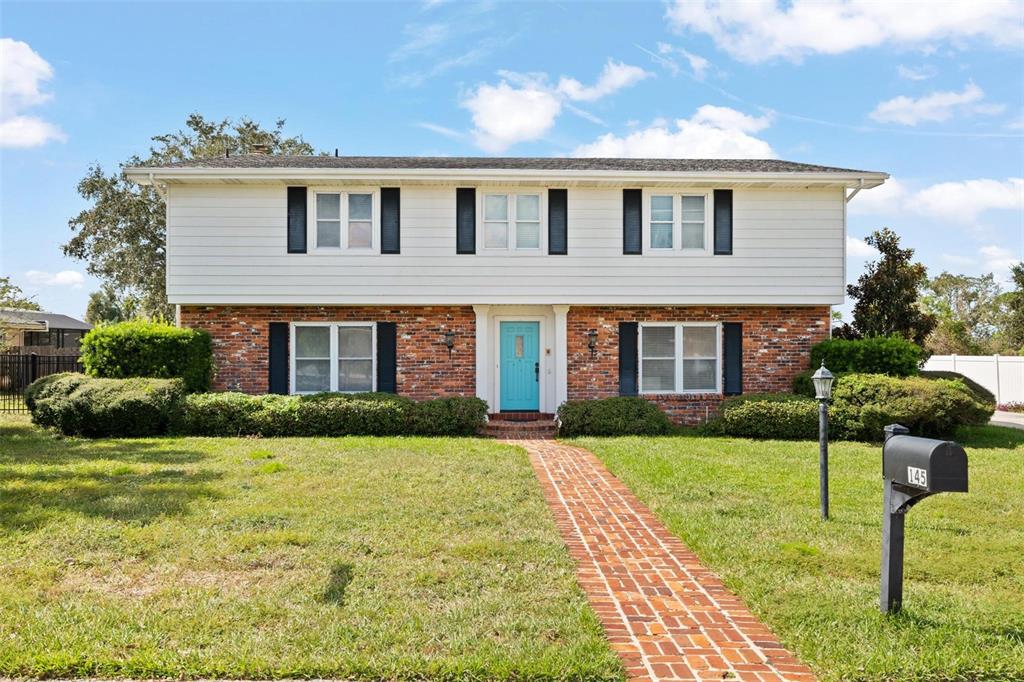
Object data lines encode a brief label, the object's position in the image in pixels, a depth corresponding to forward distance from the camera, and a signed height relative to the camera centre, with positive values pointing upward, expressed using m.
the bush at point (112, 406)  12.85 -1.04
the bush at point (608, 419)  13.71 -1.33
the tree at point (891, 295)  18.97 +1.64
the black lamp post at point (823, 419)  7.43 -0.74
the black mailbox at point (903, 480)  4.20 -0.79
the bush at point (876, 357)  14.63 -0.06
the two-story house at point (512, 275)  15.23 +1.74
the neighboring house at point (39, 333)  29.28 +0.89
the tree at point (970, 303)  42.01 +3.70
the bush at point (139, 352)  14.28 -0.01
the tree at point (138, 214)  29.48 +5.96
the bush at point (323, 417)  13.40 -1.27
